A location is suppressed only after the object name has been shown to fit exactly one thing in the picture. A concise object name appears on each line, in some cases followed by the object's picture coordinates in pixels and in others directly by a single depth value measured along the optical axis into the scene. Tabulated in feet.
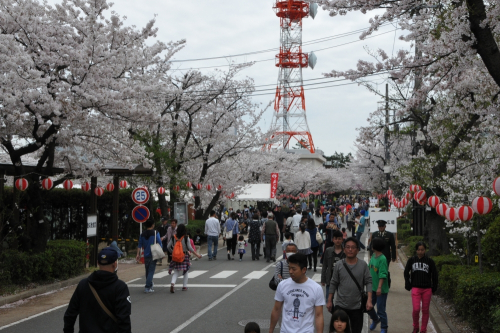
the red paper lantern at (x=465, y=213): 34.35
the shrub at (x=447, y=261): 43.04
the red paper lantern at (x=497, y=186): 25.65
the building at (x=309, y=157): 321.40
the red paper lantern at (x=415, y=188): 57.77
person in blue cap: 15.92
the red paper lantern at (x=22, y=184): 45.96
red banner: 124.38
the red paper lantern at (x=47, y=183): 46.58
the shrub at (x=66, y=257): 46.62
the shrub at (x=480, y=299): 27.02
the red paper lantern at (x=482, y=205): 30.51
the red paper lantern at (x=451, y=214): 36.38
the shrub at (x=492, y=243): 33.53
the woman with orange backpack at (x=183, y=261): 43.21
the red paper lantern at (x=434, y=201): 47.88
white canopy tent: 122.93
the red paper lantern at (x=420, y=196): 54.24
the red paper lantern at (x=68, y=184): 64.45
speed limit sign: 59.60
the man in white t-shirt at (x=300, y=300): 17.94
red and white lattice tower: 179.52
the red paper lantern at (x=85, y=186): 64.05
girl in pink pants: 28.43
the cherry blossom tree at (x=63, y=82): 42.37
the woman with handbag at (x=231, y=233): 71.15
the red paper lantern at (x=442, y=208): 39.93
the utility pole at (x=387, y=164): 98.28
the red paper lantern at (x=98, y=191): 63.96
